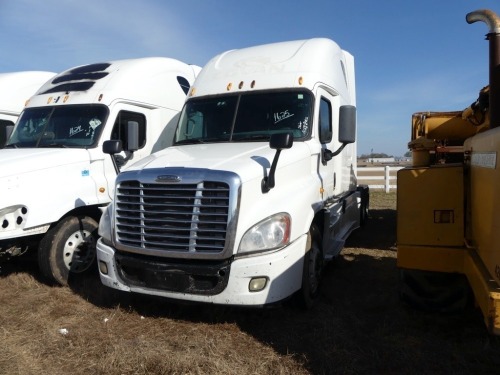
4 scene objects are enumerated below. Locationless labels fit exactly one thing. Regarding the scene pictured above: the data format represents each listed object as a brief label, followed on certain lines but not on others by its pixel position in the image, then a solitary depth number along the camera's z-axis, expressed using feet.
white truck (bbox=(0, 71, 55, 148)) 28.30
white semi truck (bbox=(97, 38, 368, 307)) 12.96
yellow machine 9.50
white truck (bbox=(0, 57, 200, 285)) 17.49
